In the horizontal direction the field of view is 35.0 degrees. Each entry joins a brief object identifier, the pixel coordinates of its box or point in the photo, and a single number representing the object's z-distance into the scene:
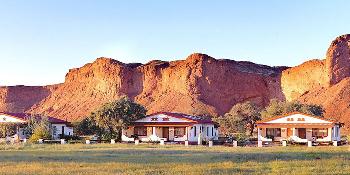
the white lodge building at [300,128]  61.44
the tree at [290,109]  80.06
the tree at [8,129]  70.88
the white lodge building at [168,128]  65.00
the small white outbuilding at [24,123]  71.56
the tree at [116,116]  66.25
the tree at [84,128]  78.91
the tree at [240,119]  83.94
